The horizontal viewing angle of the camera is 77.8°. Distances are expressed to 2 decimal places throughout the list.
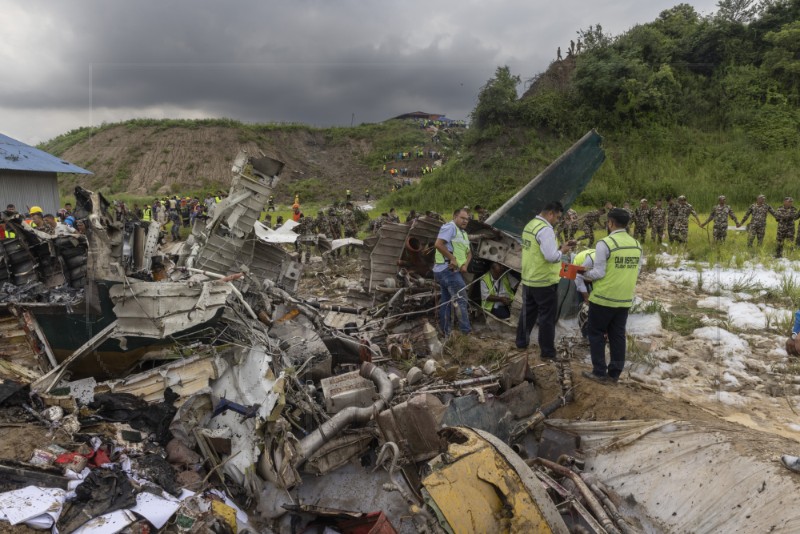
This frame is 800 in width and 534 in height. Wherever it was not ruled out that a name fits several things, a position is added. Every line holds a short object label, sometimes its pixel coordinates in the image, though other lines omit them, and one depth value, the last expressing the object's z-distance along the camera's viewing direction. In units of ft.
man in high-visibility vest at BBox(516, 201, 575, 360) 15.84
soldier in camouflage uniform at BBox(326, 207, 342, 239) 53.67
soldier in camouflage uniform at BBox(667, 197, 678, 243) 39.85
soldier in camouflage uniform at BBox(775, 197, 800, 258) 33.19
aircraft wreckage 9.64
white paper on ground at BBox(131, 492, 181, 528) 9.92
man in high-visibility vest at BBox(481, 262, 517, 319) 21.20
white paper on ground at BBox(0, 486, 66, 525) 9.06
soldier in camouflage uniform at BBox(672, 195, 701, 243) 37.47
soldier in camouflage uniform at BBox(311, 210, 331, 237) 54.36
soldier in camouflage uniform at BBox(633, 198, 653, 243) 42.06
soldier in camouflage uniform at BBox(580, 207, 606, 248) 42.06
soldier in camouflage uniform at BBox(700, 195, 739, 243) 36.09
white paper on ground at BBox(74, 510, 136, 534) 9.28
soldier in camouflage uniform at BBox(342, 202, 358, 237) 52.24
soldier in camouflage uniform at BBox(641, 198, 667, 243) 40.70
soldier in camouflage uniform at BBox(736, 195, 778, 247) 34.73
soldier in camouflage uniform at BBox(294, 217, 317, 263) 43.26
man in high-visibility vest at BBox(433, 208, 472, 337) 19.44
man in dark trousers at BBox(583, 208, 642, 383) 13.84
